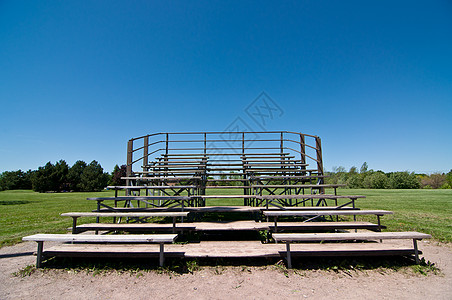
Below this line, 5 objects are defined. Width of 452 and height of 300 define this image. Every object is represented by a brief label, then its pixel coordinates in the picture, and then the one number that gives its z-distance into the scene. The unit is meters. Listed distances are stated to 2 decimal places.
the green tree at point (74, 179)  55.06
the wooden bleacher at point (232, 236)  3.39
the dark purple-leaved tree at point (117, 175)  53.97
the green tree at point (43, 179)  51.62
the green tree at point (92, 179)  54.38
